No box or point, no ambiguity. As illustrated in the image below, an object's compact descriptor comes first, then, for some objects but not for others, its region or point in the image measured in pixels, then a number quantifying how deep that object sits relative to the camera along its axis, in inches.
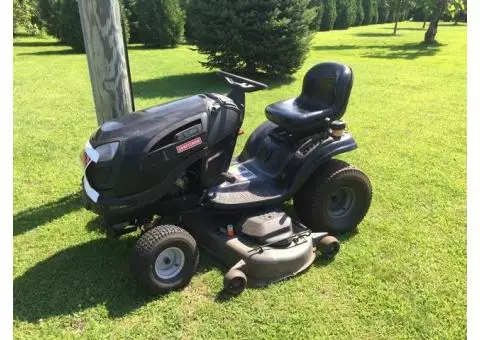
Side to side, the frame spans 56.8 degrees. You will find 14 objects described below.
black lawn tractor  117.5
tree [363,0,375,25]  1451.4
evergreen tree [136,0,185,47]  712.4
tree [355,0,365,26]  1403.3
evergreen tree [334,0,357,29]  1299.2
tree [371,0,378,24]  1475.1
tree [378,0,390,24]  1523.1
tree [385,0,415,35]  1075.3
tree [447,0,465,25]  432.4
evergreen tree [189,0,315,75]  385.1
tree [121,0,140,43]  738.8
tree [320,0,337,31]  1218.6
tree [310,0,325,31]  1165.2
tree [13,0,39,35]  728.7
